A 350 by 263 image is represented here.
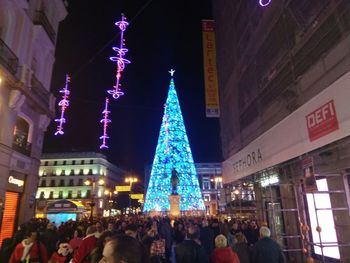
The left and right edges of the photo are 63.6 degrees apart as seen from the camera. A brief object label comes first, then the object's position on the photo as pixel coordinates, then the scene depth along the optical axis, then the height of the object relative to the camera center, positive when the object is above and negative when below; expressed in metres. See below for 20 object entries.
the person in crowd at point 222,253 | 5.54 -0.78
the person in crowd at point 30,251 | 6.55 -0.82
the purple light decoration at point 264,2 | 11.92 +8.75
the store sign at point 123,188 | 33.29 +2.97
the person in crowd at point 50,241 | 8.54 -0.76
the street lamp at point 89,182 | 24.53 +2.74
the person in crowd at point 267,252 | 5.88 -0.80
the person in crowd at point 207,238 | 10.38 -0.90
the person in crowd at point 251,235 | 11.31 -0.88
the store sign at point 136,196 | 41.75 +2.63
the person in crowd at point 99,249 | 4.25 -0.53
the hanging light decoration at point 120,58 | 11.70 +6.50
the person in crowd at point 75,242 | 8.02 -0.76
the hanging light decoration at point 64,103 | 16.12 +6.16
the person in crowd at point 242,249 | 6.29 -0.80
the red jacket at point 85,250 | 5.64 -0.70
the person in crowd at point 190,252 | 5.71 -0.78
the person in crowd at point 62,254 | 6.95 -0.95
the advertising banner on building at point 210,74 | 19.50 +9.46
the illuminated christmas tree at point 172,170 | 34.22 +4.99
